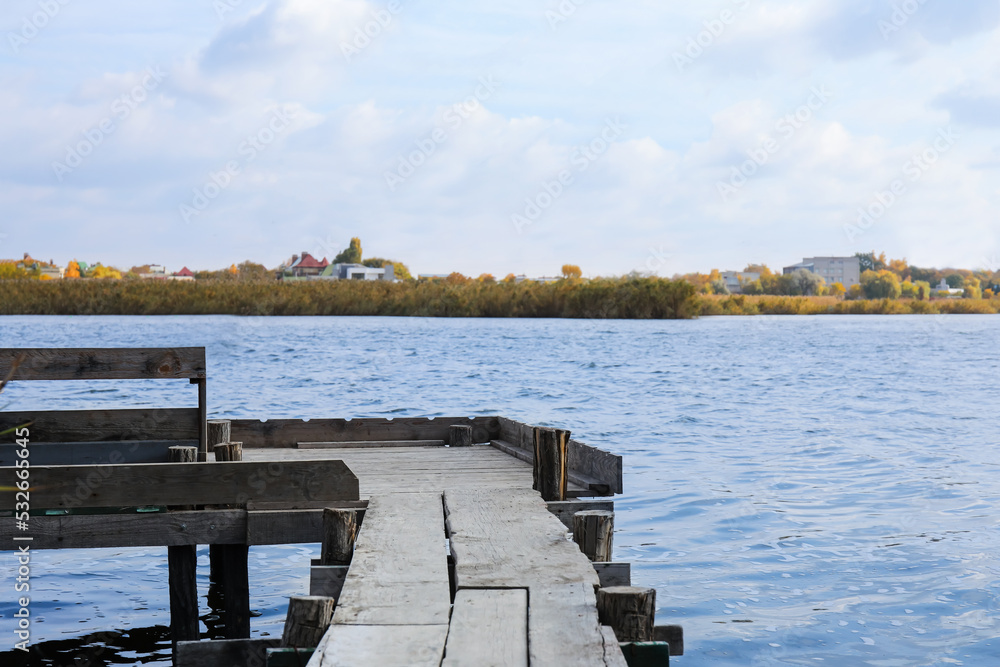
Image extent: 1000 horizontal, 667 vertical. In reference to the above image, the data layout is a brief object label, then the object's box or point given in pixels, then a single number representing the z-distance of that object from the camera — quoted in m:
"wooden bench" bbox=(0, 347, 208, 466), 7.33
